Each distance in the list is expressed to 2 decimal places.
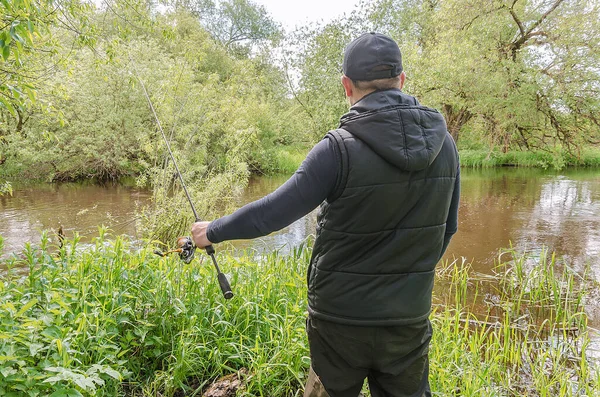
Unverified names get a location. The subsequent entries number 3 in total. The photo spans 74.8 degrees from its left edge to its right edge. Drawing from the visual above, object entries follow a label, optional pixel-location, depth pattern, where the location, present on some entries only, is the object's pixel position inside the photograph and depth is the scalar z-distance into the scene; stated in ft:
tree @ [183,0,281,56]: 104.32
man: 4.47
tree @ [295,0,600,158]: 34.76
